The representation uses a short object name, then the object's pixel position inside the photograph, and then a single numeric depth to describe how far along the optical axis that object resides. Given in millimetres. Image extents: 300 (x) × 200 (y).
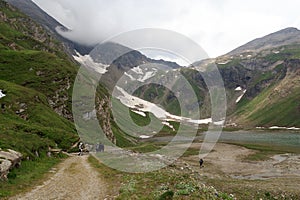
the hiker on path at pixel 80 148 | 54550
